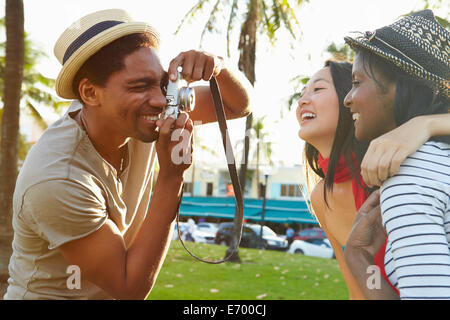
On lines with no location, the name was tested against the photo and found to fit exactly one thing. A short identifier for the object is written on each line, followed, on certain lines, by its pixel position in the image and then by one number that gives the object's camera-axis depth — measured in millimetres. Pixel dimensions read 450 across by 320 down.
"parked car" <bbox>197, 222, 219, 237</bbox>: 20403
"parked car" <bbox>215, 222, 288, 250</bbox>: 18062
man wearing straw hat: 1417
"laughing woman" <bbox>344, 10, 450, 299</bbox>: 1094
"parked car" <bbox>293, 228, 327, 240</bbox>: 17938
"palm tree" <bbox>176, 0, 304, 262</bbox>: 9175
